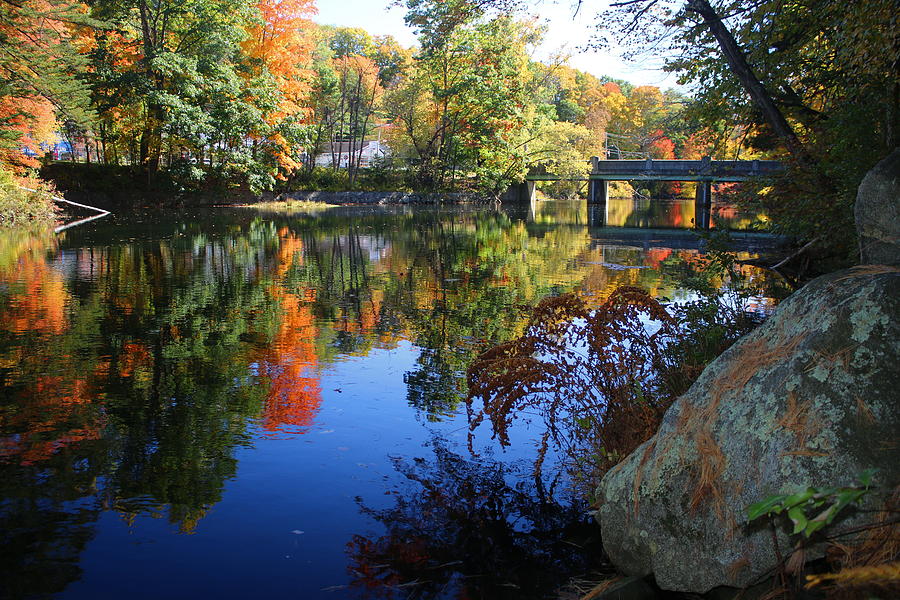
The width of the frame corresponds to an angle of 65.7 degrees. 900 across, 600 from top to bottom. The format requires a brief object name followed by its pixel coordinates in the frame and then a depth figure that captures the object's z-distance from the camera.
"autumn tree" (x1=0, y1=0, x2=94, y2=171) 26.33
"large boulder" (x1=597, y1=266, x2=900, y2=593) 3.33
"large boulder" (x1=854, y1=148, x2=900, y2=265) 4.23
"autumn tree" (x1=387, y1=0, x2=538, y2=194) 48.19
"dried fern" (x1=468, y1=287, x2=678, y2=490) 5.41
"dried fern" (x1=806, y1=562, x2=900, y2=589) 2.06
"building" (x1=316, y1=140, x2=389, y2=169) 69.56
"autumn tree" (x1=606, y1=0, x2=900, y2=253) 6.88
